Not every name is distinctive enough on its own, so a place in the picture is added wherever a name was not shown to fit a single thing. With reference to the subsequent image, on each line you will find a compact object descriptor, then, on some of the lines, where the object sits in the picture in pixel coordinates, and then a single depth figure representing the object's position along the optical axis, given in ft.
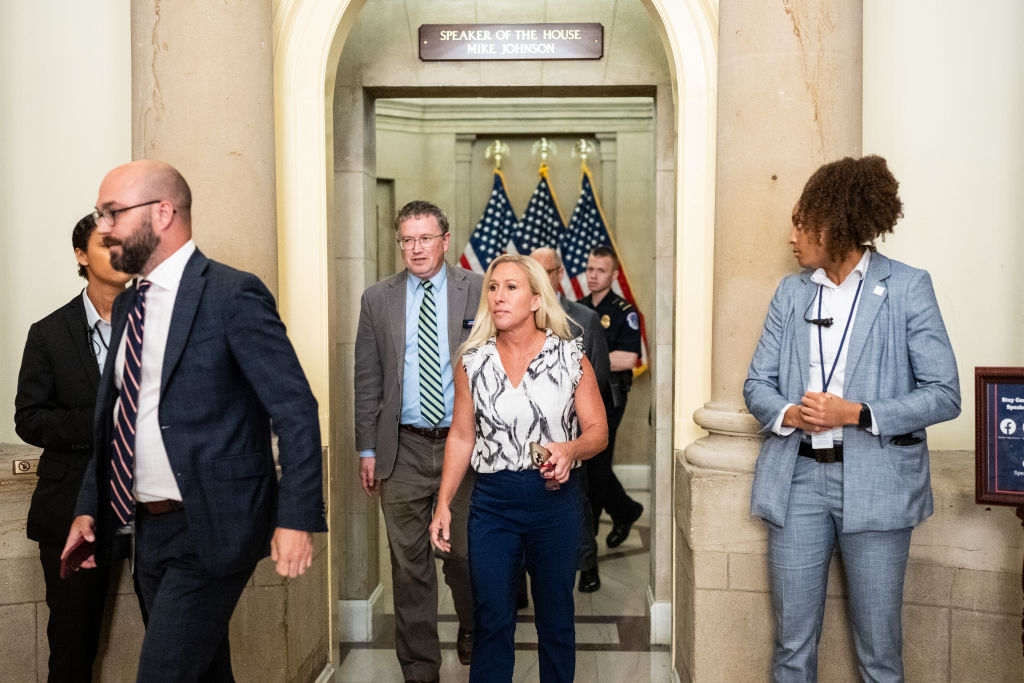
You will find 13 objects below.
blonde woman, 9.16
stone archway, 11.89
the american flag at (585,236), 25.50
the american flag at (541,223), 25.75
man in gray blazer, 11.96
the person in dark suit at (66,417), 9.08
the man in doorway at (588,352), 15.24
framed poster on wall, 8.29
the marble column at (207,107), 10.50
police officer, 17.56
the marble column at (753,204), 10.06
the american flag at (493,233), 25.20
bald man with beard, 6.81
